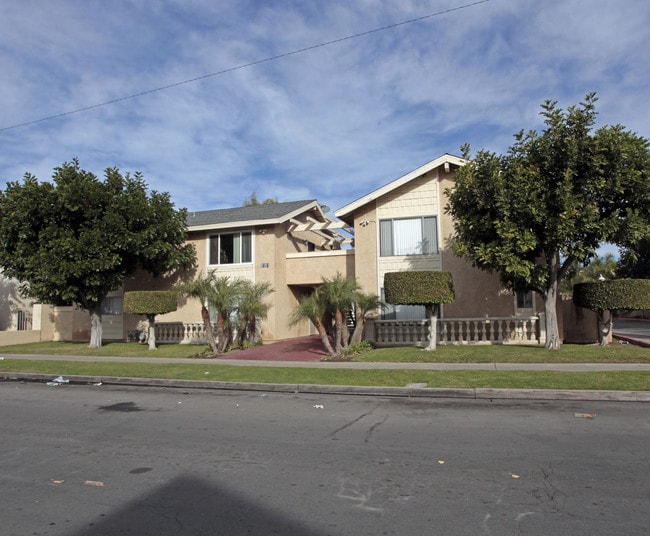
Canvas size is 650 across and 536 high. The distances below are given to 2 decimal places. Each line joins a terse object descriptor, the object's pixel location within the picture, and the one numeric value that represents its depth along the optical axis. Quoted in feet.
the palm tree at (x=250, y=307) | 61.81
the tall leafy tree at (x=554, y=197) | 44.34
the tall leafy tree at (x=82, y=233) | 63.57
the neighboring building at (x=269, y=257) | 72.38
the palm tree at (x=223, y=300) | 58.85
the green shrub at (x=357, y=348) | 54.60
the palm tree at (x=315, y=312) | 52.37
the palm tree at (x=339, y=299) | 52.19
